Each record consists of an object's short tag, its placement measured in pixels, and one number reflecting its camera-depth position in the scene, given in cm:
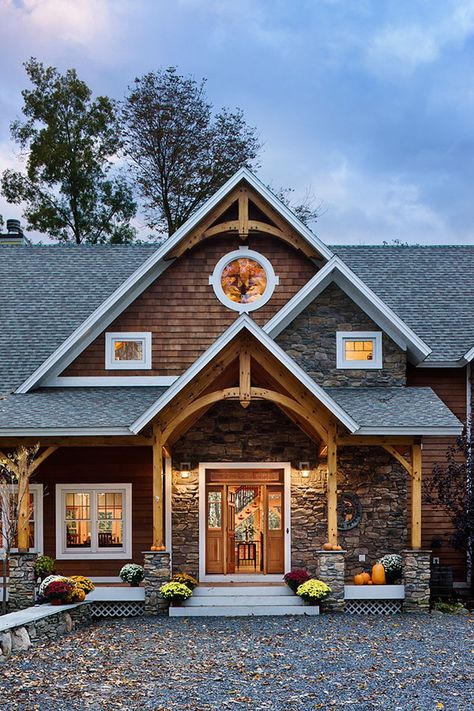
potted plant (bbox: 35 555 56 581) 1415
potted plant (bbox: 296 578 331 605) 1284
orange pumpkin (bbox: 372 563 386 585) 1384
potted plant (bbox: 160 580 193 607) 1281
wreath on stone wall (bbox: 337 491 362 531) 1513
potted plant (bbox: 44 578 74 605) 1224
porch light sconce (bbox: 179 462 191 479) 1534
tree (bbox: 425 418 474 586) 1442
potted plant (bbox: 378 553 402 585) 1400
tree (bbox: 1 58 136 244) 3200
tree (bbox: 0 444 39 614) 1267
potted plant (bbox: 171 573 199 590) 1334
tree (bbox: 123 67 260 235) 3111
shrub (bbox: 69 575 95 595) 1298
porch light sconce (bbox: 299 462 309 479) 1534
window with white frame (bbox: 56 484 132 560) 1531
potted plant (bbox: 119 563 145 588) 1370
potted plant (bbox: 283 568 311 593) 1333
